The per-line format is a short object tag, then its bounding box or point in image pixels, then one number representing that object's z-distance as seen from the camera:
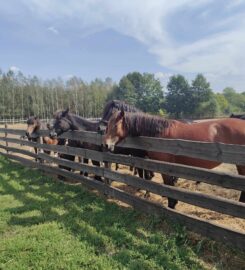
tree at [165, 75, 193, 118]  81.00
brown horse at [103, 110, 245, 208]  5.02
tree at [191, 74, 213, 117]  77.82
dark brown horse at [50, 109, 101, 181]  7.71
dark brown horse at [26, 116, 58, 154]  9.69
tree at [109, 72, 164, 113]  82.25
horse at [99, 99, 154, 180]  6.09
